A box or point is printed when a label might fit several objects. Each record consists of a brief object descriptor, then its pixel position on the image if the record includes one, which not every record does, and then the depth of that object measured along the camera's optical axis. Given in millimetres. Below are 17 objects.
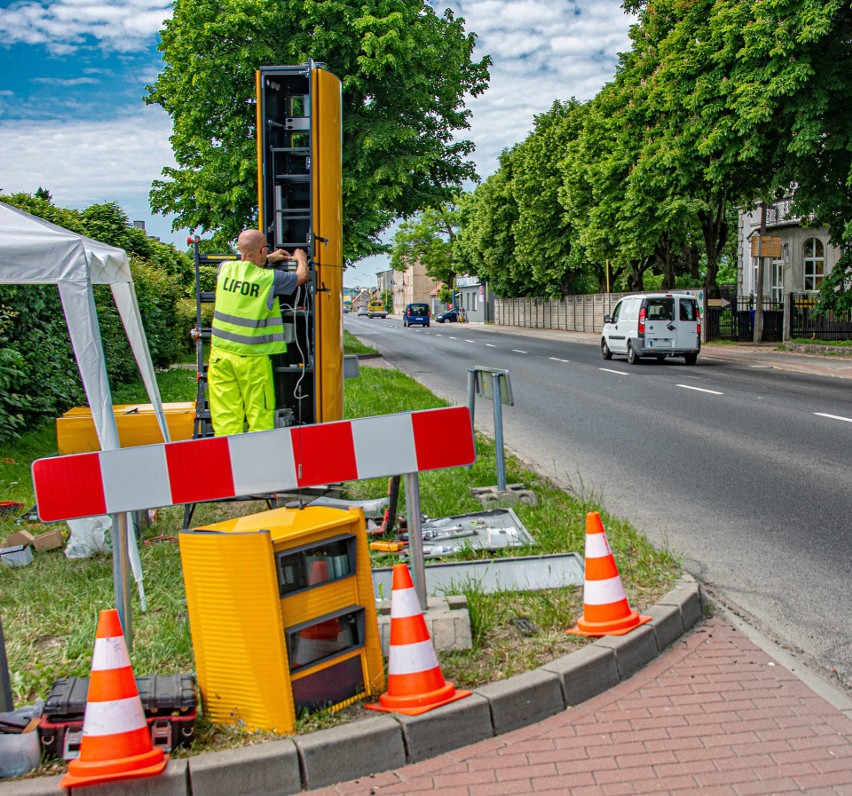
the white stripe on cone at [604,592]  4590
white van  24781
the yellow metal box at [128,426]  7410
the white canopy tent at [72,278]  5627
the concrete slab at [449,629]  4316
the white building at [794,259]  41312
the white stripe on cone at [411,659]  3807
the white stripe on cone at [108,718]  3312
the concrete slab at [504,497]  7254
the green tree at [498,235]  67375
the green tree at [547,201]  54338
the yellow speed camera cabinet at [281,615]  3568
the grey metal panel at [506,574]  5254
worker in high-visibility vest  6664
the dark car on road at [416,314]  79875
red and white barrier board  3760
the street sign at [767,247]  29516
